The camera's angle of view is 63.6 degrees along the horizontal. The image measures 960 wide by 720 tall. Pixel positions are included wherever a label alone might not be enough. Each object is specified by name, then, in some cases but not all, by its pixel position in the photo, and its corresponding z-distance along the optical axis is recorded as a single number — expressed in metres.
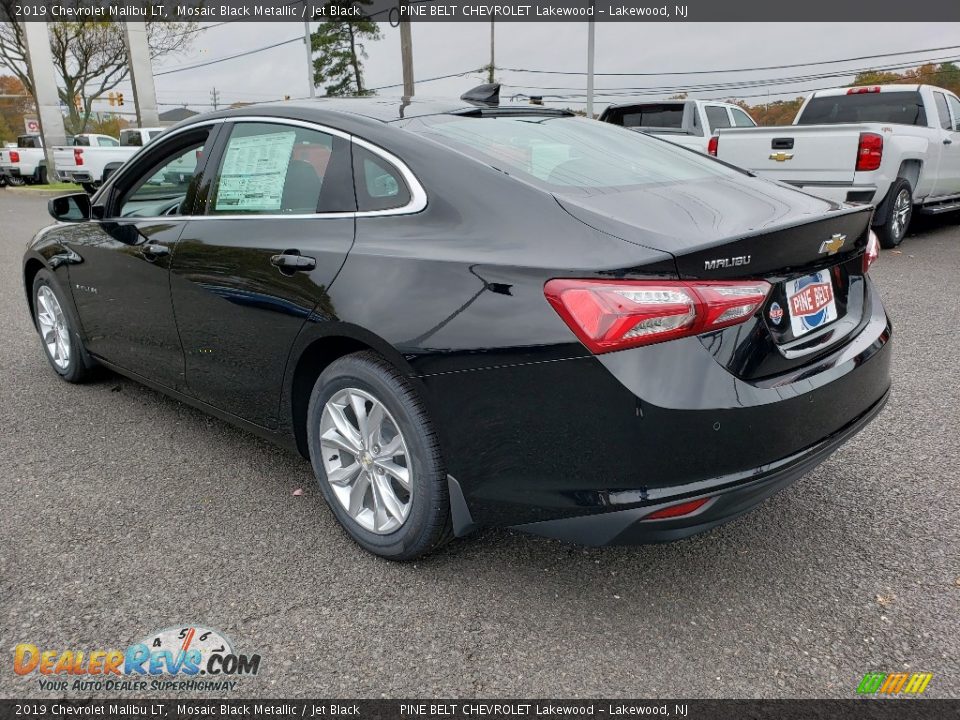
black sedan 2.07
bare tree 35.56
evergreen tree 44.94
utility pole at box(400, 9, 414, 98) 20.59
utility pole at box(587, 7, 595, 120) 23.31
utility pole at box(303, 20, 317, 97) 32.19
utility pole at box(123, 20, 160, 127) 28.55
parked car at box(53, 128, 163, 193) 22.56
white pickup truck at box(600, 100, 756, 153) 11.74
